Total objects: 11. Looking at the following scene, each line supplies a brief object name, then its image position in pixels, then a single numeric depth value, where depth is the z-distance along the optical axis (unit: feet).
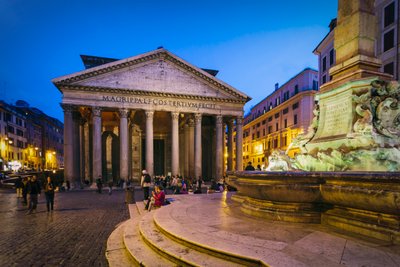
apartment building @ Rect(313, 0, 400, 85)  63.77
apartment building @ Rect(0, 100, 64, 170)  148.87
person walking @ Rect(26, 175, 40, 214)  33.68
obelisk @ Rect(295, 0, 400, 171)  16.20
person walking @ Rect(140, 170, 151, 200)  36.67
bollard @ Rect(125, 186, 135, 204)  40.59
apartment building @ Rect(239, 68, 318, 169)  110.93
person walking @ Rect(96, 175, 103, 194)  63.52
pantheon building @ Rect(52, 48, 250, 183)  78.28
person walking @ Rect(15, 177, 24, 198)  54.02
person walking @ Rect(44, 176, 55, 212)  33.40
